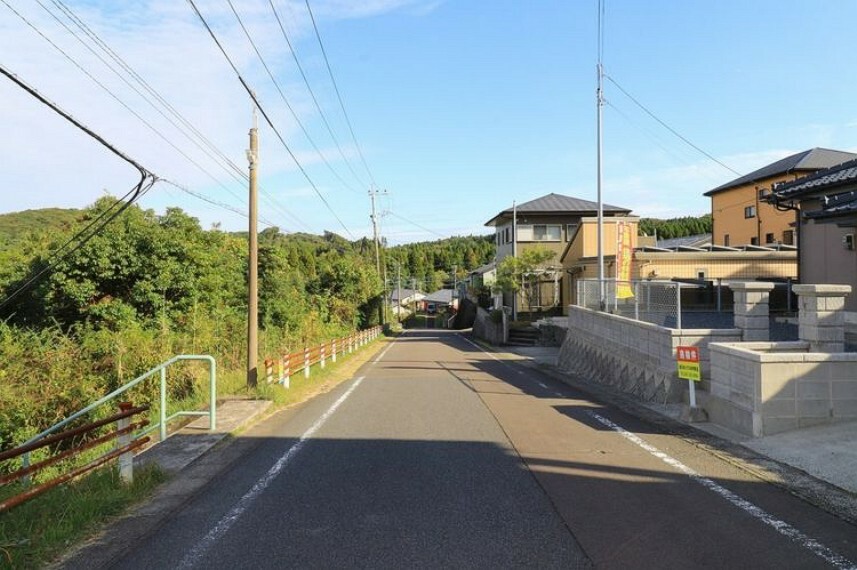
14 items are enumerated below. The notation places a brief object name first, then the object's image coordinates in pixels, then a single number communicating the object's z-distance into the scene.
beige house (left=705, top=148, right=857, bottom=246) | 38.22
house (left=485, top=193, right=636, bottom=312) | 46.56
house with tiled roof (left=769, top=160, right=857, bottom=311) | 13.34
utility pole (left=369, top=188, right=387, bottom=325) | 54.38
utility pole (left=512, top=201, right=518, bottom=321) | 41.19
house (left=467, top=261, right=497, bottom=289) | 62.36
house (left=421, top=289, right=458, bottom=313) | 102.59
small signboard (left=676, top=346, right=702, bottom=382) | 9.70
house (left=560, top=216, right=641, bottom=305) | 31.12
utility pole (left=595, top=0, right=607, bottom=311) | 20.62
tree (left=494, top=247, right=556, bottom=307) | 37.88
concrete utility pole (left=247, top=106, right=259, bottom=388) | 14.11
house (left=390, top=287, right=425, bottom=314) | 110.46
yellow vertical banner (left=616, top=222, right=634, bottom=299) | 25.16
